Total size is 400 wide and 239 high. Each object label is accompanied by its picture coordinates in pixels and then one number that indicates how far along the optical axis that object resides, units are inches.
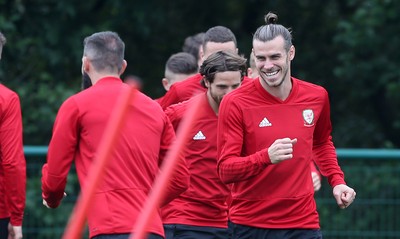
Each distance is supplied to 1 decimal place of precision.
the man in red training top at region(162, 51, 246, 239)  664.4
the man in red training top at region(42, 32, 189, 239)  498.0
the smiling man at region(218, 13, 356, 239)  575.2
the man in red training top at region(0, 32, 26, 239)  663.8
